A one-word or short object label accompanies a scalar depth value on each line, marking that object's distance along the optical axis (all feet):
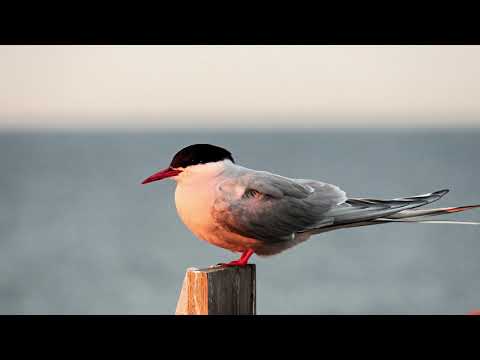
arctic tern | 23.13
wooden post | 19.20
